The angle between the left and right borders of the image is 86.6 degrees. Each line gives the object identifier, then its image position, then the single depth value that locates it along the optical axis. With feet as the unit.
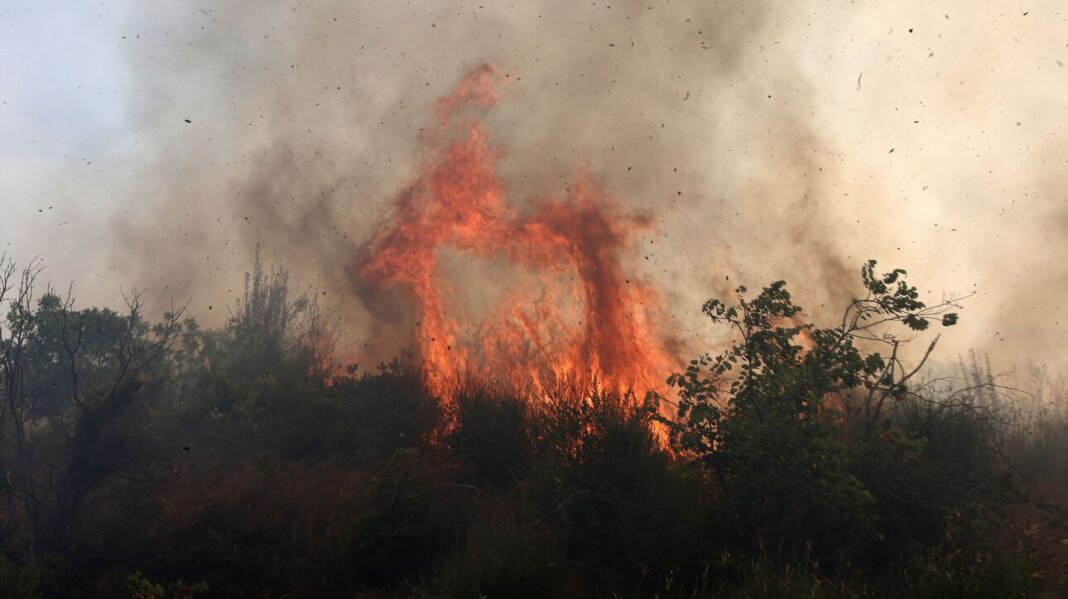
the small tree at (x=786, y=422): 25.45
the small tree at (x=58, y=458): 36.19
